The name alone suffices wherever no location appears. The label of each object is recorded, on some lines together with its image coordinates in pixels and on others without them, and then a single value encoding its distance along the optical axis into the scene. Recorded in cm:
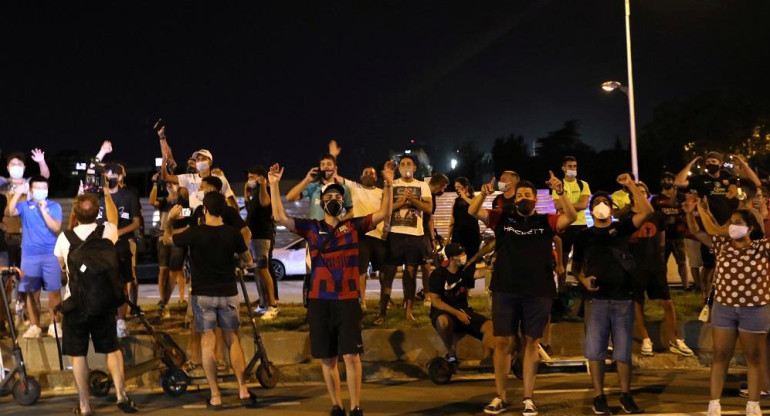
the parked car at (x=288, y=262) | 2256
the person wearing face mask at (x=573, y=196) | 1211
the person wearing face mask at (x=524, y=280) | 849
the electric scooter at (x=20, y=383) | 930
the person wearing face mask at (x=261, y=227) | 1234
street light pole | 2714
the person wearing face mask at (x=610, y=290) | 861
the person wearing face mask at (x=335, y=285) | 819
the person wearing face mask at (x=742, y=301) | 798
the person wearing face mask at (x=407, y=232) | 1234
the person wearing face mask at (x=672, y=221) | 1352
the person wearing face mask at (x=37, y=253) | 1120
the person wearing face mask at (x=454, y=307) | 1033
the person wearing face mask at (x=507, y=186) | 1013
